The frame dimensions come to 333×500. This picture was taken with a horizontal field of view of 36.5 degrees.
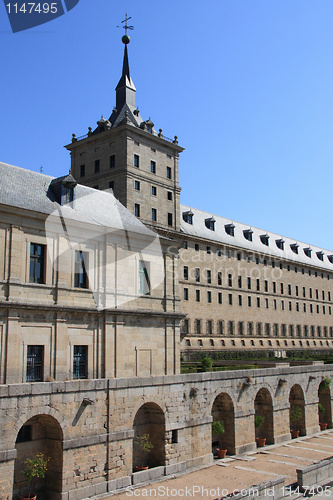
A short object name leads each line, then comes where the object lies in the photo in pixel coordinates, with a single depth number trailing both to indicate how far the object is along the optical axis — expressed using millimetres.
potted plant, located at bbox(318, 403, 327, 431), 37938
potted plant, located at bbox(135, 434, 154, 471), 23391
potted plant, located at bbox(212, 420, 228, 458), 27547
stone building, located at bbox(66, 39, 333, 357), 50750
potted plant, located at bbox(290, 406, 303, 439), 35281
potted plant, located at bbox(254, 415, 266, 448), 30766
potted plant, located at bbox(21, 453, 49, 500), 18906
